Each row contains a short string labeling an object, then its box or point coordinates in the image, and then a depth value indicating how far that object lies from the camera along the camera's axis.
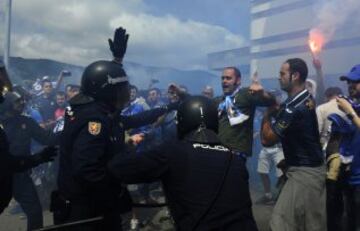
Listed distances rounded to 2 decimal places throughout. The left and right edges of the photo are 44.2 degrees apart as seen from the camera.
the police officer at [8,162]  3.17
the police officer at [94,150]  2.77
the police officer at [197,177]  2.31
